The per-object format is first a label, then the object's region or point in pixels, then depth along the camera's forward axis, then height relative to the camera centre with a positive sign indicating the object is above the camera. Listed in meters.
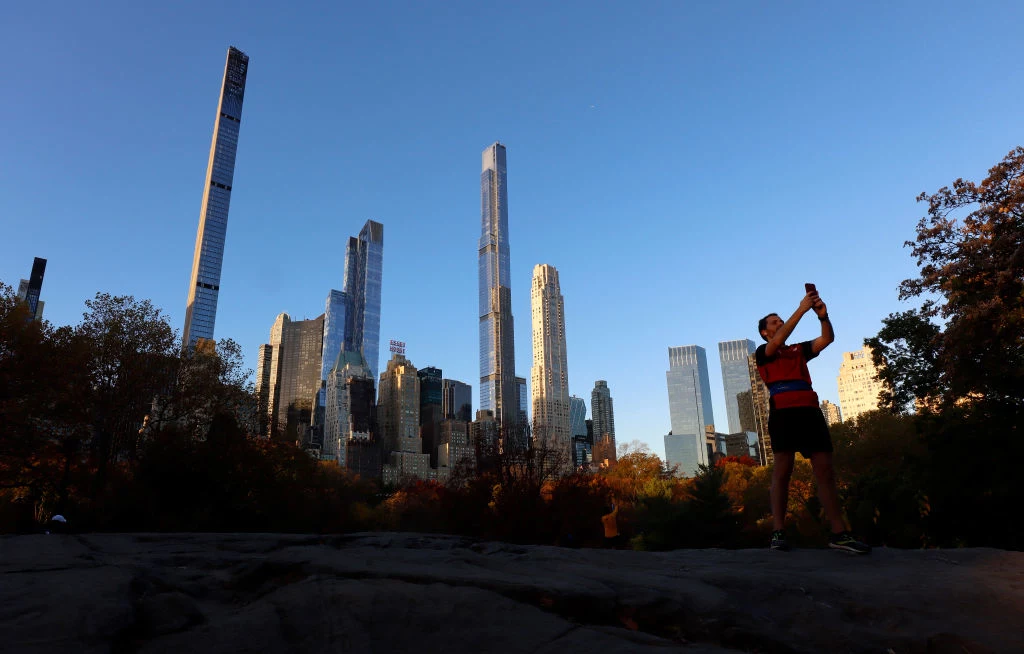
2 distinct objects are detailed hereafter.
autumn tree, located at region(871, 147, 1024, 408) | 16.14 +5.15
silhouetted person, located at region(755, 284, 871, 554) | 5.42 +0.68
